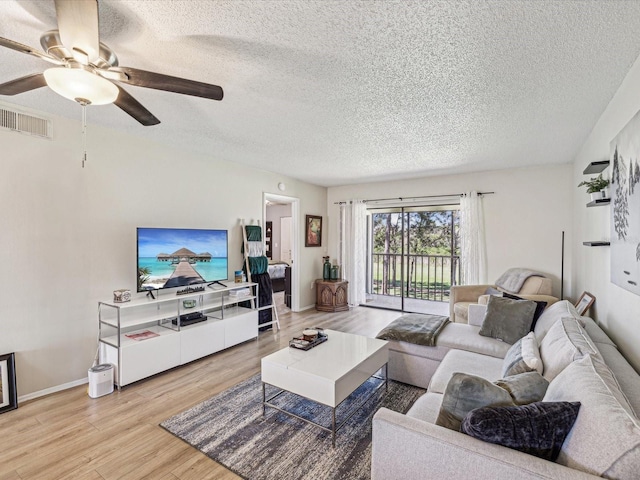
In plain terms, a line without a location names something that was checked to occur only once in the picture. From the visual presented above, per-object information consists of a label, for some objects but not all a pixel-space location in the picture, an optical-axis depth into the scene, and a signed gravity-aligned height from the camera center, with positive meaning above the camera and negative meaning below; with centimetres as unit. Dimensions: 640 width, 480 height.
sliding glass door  565 -23
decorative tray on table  260 -84
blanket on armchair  408 -49
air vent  249 +104
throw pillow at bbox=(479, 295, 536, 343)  269 -69
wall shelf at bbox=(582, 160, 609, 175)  242 +63
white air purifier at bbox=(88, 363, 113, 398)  263 -117
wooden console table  577 -97
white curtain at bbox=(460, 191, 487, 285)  489 +3
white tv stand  285 -92
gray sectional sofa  99 -72
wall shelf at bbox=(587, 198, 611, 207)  231 +32
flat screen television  323 -13
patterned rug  184 -133
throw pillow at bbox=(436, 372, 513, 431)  130 -66
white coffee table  205 -90
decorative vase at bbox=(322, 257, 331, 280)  605 -52
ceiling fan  126 +91
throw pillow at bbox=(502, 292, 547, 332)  272 -61
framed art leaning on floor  242 -110
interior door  910 +17
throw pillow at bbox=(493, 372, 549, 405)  136 -67
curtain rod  500 +84
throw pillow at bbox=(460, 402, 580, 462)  112 -68
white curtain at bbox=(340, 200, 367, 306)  610 -7
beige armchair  374 -66
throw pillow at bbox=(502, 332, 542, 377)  173 -69
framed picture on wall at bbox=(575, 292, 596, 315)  279 -57
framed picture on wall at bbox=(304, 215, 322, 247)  598 +27
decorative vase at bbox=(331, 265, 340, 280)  604 -55
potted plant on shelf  239 +45
